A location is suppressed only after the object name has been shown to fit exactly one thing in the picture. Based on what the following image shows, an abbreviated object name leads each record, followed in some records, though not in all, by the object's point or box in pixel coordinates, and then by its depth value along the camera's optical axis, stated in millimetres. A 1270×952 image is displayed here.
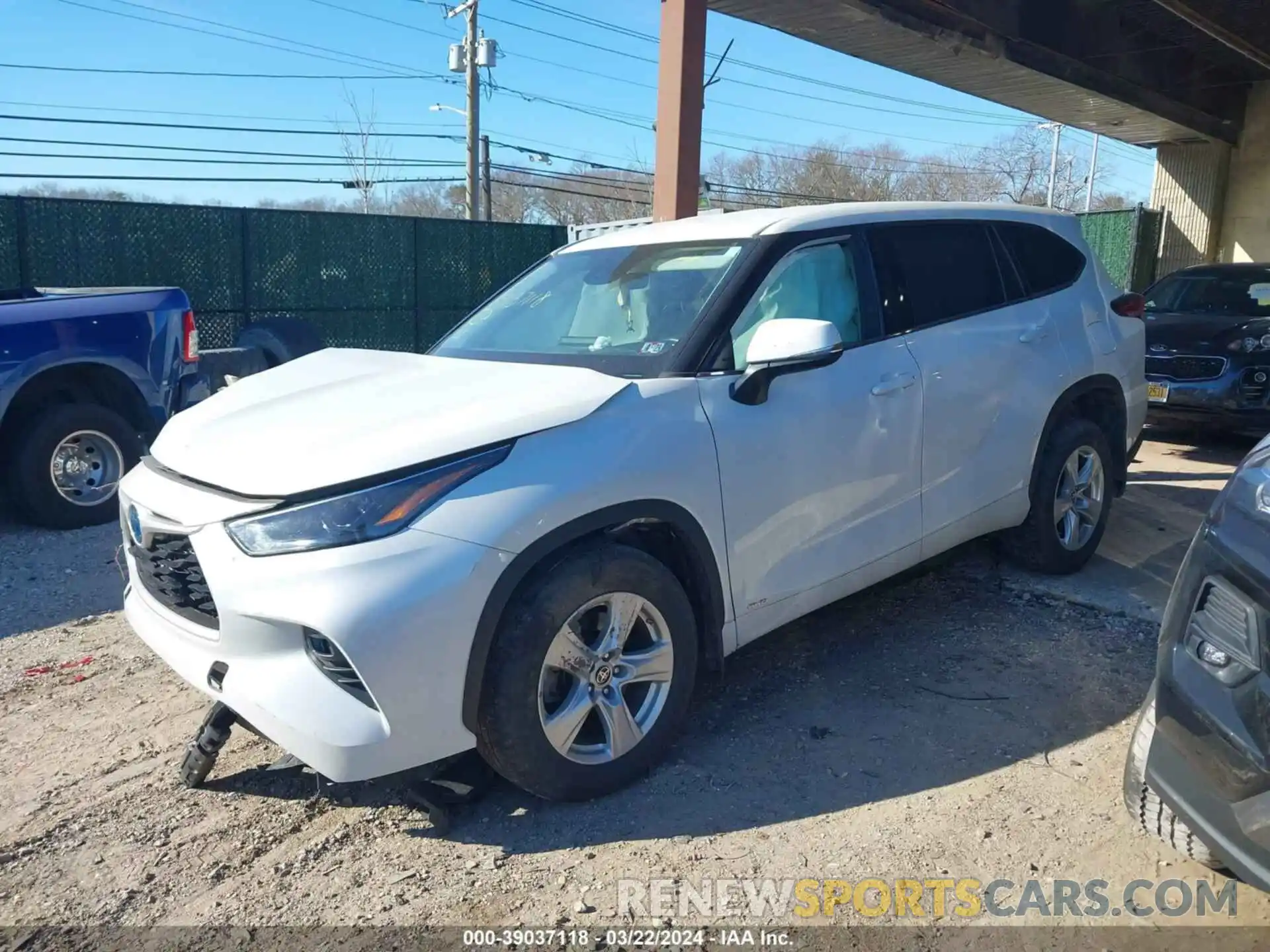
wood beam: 8523
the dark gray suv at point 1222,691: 2117
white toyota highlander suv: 2607
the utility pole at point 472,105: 33594
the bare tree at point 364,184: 39641
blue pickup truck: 6055
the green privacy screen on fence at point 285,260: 9391
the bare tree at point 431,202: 45062
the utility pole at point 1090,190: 51694
